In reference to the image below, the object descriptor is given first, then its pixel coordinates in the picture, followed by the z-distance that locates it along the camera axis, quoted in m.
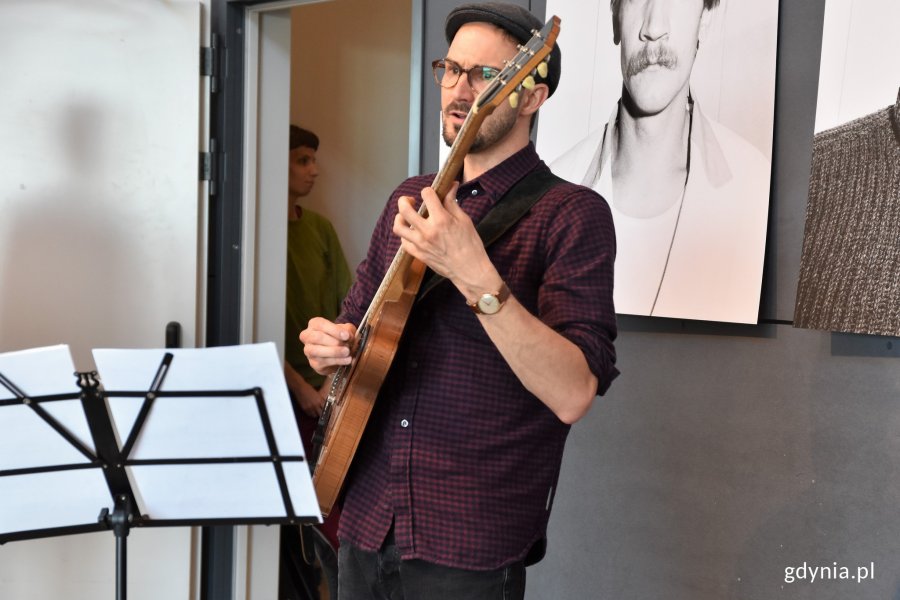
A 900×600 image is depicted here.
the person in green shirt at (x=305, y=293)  3.59
